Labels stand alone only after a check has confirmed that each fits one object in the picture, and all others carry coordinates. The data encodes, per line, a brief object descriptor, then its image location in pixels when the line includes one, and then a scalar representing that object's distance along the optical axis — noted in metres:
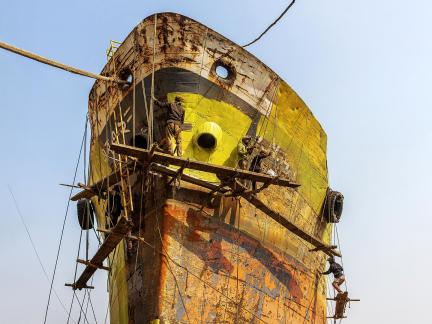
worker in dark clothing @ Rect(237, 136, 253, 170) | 8.77
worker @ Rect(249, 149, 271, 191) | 8.76
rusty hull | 7.85
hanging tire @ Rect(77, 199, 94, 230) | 10.48
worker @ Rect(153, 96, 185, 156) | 8.34
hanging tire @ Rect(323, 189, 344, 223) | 10.76
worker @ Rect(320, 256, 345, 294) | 10.49
